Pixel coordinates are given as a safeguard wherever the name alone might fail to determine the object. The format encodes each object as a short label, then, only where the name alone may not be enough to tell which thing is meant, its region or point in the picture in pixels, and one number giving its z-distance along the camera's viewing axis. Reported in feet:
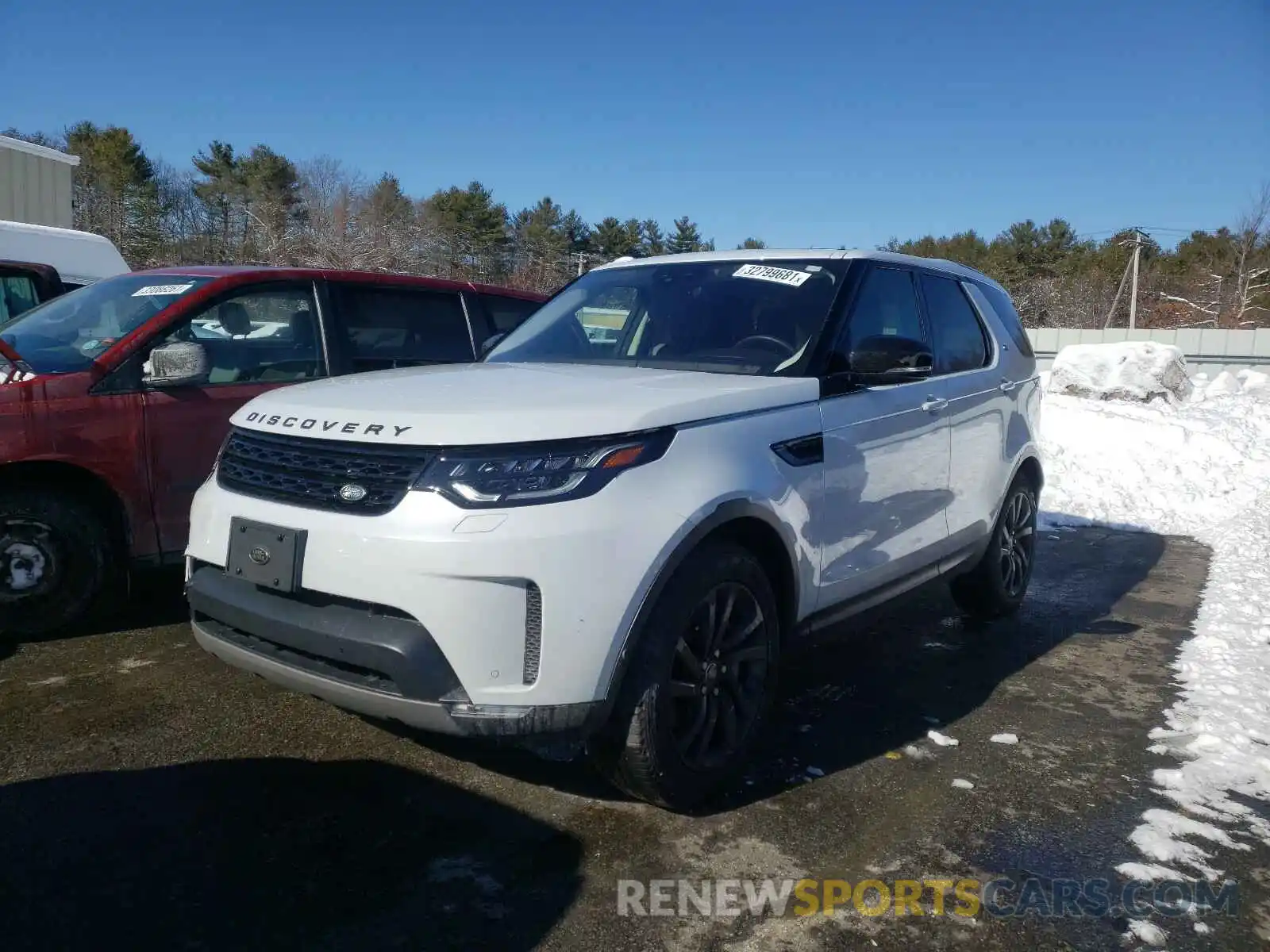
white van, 25.73
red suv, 14.26
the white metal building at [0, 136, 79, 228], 64.64
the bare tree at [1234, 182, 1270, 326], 166.61
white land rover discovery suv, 8.56
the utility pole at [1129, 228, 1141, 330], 164.66
